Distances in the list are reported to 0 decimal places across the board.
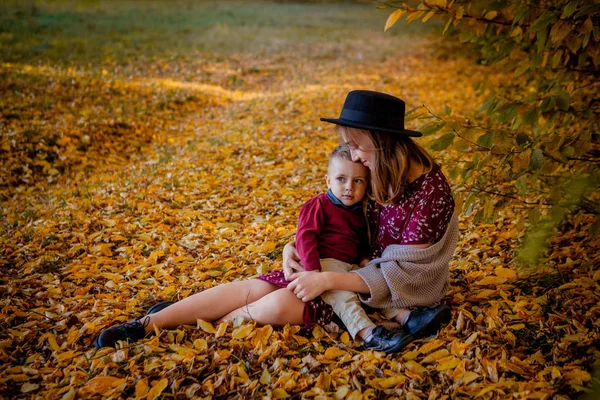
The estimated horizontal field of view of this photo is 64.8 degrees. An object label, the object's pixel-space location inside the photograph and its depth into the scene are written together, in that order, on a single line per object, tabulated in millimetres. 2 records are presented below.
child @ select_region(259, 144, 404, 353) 2662
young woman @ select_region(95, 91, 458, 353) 2613
